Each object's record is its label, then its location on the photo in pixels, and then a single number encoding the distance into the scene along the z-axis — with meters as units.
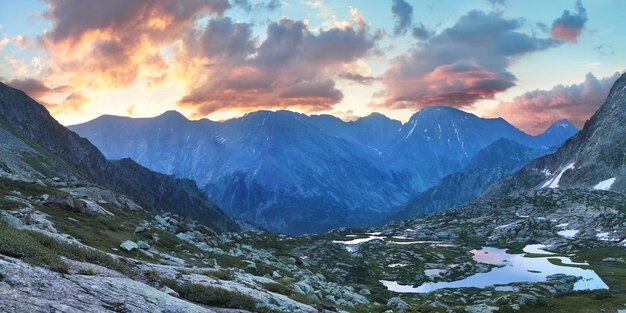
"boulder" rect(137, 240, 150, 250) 49.78
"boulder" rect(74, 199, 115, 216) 59.69
